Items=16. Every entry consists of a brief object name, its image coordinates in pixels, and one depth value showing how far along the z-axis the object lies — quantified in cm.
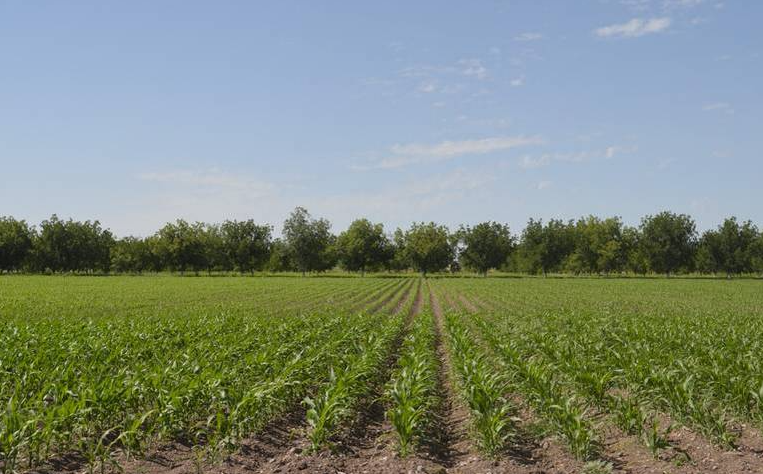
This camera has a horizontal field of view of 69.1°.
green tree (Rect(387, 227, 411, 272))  12738
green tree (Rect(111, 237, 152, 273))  12788
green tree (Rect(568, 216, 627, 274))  12069
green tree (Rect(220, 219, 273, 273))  12731
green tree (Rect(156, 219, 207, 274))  12375
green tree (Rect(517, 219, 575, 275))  11981
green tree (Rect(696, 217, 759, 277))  10912
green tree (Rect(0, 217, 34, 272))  11781
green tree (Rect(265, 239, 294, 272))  12802
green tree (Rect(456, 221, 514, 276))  12581
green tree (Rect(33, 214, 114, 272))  12075
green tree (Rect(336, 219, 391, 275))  12356
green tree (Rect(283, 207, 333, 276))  12200
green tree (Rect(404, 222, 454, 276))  12375
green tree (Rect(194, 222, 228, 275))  12556
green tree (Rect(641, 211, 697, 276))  11544
